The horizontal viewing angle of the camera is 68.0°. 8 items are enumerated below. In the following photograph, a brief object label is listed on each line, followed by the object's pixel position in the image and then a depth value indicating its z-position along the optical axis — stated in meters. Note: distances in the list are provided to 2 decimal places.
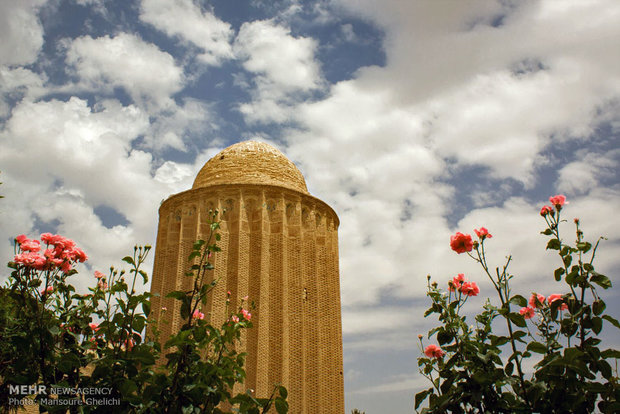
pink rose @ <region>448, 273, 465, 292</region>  3.85
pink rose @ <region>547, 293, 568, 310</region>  3.43
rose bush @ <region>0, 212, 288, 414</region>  3.31
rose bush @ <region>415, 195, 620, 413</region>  3.02
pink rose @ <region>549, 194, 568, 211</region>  3.59
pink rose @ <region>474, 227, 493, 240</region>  3.63
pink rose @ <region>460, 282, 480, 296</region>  3.82
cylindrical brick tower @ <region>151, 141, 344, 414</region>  11.05
